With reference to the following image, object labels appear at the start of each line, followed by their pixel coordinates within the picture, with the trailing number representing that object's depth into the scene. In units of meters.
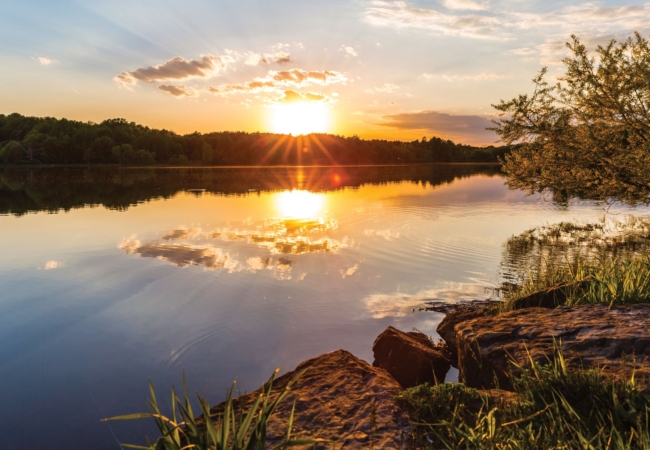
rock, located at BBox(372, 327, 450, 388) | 8.22
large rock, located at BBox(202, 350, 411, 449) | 5.03
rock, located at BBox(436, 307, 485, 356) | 9.61
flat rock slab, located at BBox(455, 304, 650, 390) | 5.93
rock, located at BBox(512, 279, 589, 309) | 9.34
